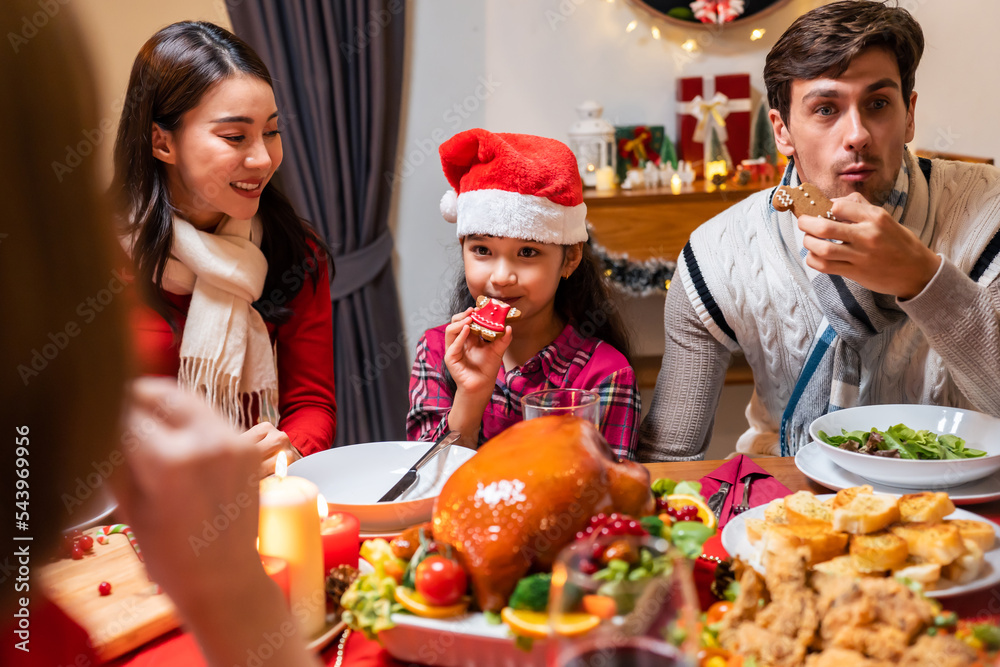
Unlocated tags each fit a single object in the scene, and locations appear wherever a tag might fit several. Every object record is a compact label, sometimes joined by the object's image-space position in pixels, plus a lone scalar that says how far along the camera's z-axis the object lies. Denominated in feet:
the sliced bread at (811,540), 2.85
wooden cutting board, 2.77
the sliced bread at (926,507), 3.03
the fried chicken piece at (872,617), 2.19
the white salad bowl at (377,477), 3.61
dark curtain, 10.38
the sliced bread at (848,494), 3.19
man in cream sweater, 4.90
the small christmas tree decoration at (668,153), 10.58
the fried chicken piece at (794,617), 2.33
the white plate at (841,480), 3.68
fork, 3.79
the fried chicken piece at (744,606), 2.46
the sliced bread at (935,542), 2.78
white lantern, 10.33
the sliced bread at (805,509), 3.13
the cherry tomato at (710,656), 2.32
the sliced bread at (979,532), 2.88
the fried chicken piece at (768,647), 2.27
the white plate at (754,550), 2.77
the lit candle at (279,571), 2.70
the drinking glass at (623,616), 1.70
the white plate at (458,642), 2.50
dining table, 2.76
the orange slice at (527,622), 2.38
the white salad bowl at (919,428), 3.67
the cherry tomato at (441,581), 2.55
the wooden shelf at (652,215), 9.82
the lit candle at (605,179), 10.28
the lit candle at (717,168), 10.37
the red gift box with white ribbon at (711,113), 10.52
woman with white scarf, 5.84
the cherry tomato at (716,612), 2.54
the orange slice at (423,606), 2.57
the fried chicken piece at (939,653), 2.00
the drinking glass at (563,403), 3.44
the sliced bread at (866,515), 2.93
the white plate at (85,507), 1.63
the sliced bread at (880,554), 2.79
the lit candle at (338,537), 3.17
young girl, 5.44
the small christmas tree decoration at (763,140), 10.64
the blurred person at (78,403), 1.39
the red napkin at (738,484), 3.89
